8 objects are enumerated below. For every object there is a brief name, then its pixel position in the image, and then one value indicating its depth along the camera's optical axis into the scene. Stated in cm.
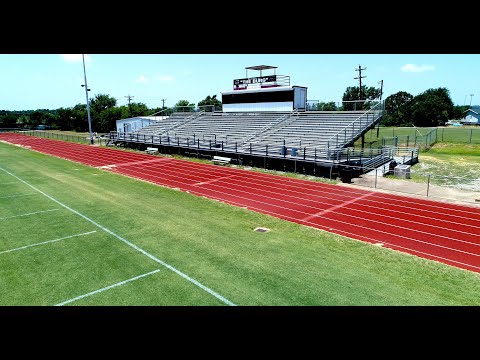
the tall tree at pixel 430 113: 8456
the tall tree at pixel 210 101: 11781
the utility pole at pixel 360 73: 4777
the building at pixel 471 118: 9662
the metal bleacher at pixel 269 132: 2605
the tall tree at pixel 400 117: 8835
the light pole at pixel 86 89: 4697
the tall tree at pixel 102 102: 11194
